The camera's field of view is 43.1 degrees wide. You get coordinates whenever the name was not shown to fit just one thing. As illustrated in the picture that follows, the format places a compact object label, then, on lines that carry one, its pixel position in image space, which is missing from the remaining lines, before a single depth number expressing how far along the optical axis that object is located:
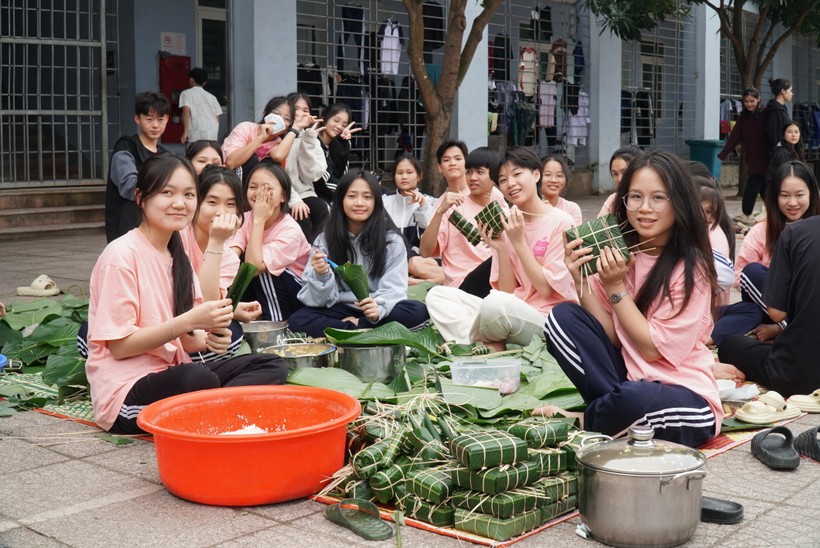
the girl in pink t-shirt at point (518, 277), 5.37
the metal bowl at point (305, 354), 4.63
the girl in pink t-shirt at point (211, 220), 5.18
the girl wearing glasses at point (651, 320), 3.73
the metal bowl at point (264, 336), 5.17
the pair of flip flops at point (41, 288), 7.56
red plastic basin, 3.23
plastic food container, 4.47
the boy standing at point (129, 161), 6.73
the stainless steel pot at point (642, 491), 2.87
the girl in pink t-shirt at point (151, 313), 3.86
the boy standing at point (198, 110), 11.68
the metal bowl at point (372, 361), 4.67
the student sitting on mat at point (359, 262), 5.87
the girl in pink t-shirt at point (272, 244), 6.05
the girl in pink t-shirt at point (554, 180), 7.41
